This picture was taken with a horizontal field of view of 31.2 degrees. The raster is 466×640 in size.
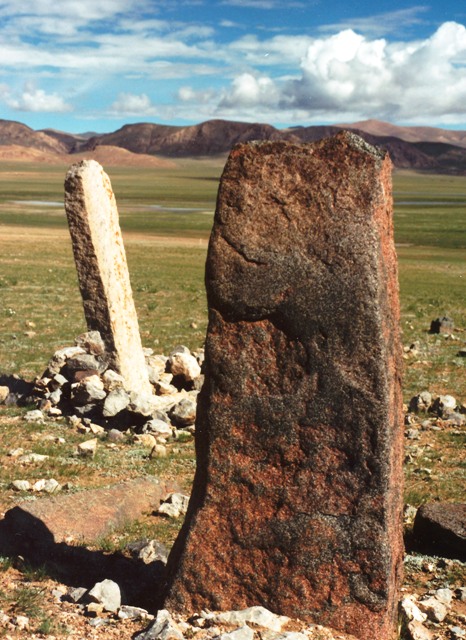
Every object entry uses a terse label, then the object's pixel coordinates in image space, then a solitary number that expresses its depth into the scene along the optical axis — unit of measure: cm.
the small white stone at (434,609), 627
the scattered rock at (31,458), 1000
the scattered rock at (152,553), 718
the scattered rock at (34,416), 1195
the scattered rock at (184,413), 1176
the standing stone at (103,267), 1277
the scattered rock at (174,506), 845
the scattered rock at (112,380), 1266
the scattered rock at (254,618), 568
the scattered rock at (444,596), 656
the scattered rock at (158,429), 1145
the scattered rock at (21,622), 561
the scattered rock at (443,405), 1274
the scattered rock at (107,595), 601
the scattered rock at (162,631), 535
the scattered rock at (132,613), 588
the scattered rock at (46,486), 895
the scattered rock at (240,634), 531
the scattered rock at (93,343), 1312
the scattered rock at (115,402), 1171
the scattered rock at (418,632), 595
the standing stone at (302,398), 564
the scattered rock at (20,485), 891
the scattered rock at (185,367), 1410
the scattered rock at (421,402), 1302
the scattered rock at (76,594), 618
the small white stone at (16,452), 1020
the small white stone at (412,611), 621
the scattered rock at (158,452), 1048
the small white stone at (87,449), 1029
